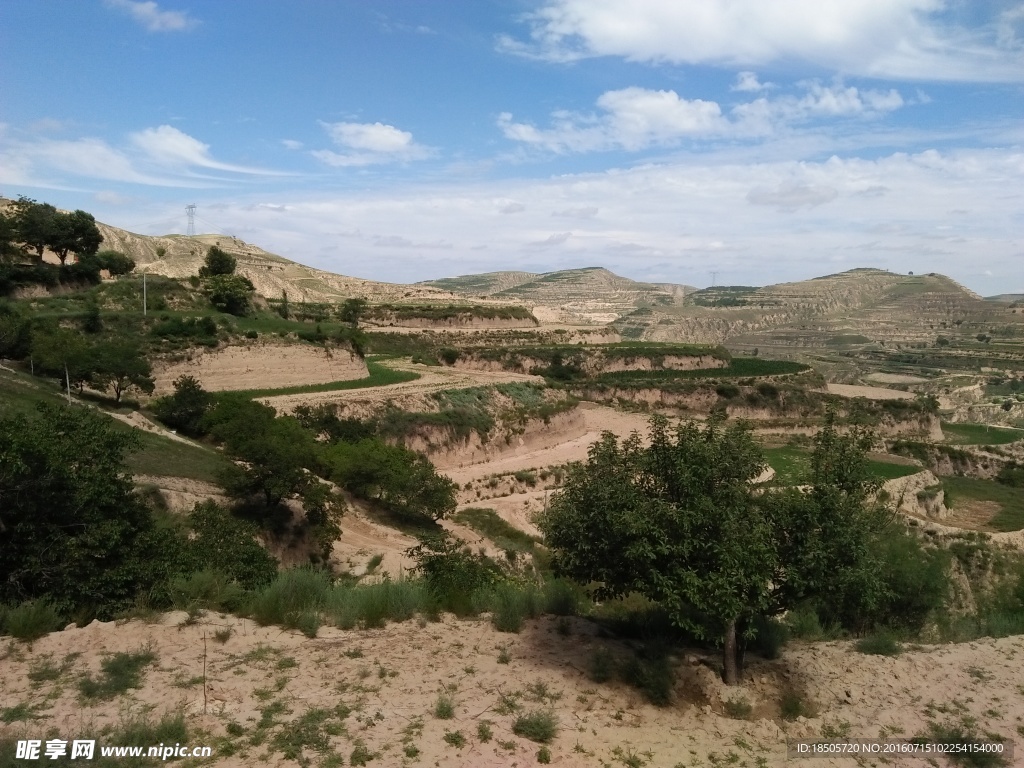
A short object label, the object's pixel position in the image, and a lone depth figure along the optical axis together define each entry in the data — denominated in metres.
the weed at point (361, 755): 6.63
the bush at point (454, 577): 11.20
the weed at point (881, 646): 10.20
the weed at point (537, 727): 7.39
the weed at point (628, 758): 7.15
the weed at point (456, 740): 7.11
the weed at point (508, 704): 7.92
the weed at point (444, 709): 7.64
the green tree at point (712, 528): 7.66
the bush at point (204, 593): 10.19
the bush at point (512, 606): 10.35
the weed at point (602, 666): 8.82
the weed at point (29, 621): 8.70
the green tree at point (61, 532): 9.62
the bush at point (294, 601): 9.92
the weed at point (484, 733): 7.26
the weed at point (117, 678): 7.48
